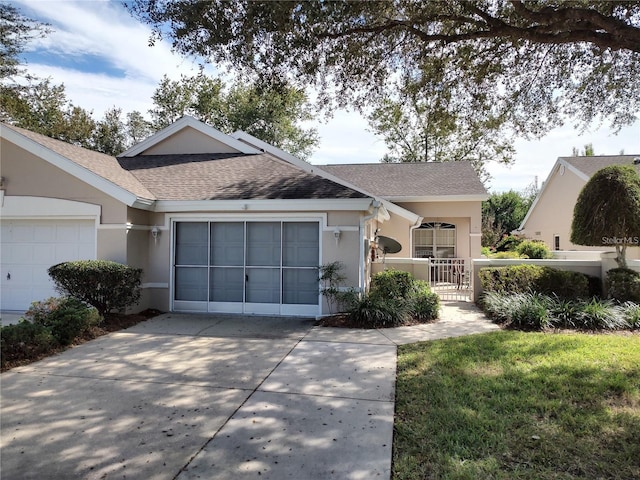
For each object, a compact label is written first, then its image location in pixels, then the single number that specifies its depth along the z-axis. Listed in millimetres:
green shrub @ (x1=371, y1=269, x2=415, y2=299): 9875
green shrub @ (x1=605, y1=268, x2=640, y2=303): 9867
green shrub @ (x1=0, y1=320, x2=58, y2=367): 6289
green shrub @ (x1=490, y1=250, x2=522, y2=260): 16673
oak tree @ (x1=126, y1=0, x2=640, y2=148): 7098
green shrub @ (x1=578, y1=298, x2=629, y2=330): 8586
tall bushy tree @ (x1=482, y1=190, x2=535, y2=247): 32281
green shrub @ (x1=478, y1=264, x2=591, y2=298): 10375
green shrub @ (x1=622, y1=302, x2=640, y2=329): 8664
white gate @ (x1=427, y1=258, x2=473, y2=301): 12648
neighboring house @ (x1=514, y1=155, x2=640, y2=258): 20462
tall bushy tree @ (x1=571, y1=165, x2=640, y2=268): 10227
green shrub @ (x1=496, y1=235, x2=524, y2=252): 23125
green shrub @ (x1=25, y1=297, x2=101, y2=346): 7109
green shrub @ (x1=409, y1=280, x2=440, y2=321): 9508
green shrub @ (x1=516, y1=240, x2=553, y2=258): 17453
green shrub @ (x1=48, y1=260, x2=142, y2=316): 8547
